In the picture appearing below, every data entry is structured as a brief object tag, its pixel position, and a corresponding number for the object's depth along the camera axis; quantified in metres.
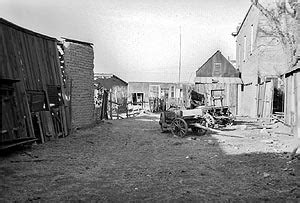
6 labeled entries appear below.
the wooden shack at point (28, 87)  8.88
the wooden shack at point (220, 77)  28.91
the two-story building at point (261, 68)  19.27
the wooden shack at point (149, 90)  51.27
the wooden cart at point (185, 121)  13.20
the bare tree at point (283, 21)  21.80
